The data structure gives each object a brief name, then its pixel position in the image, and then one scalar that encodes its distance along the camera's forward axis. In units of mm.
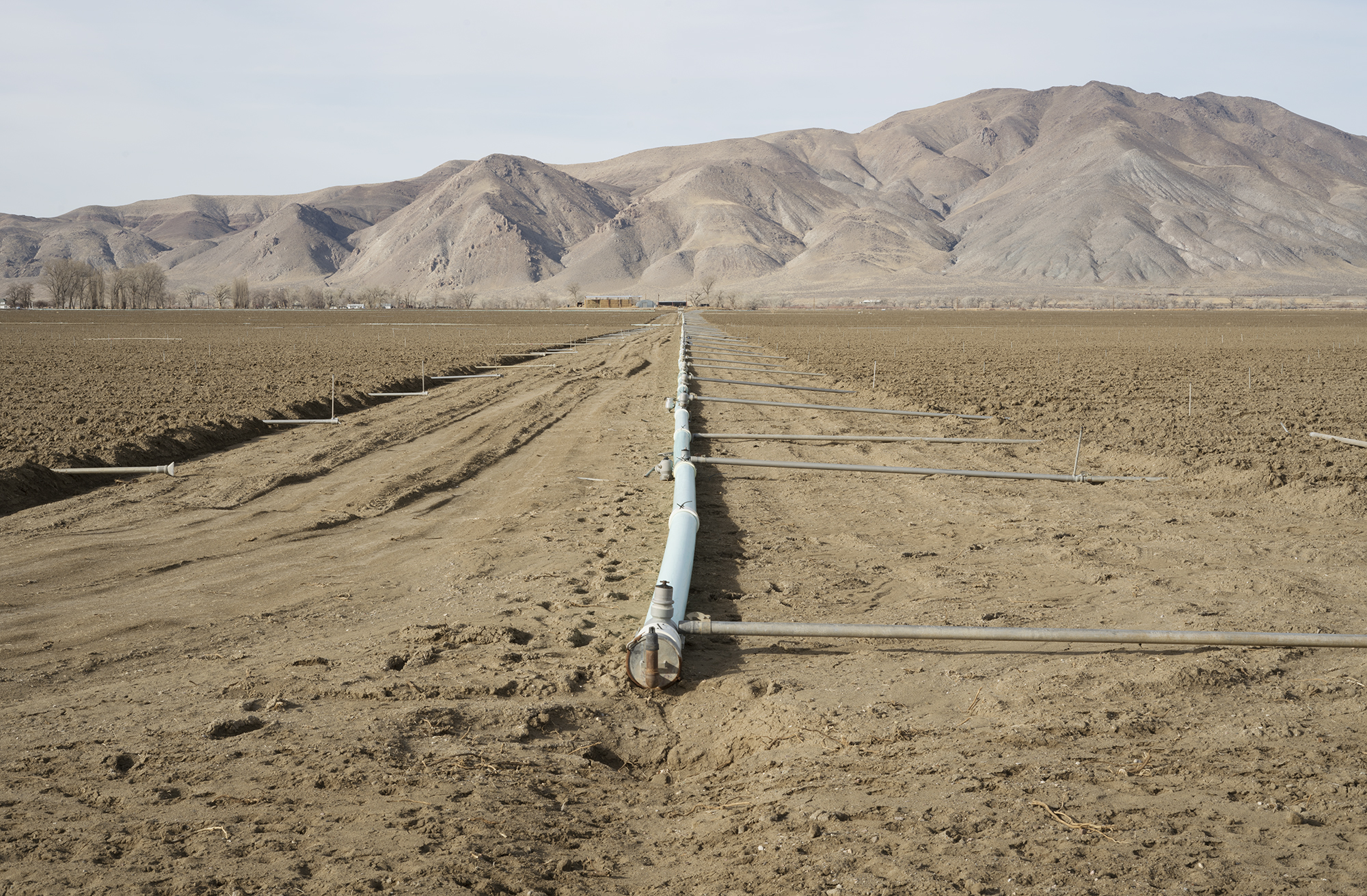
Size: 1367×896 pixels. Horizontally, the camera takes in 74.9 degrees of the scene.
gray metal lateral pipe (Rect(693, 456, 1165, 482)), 10609
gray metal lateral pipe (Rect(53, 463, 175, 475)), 9938
